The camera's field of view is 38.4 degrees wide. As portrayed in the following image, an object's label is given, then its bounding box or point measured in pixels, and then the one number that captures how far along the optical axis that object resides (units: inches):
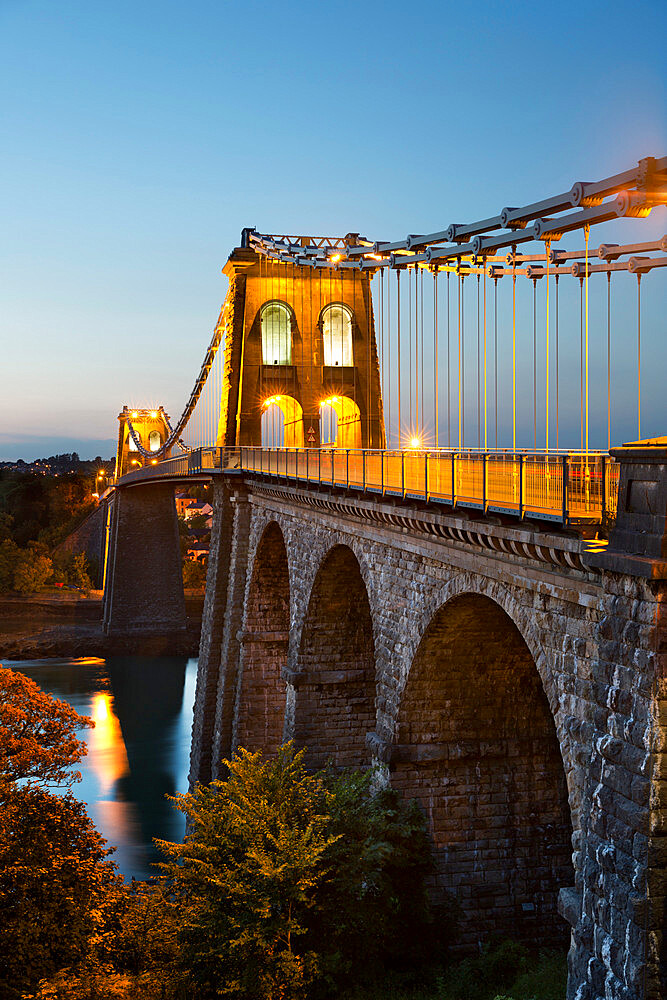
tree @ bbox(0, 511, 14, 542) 3603.3
